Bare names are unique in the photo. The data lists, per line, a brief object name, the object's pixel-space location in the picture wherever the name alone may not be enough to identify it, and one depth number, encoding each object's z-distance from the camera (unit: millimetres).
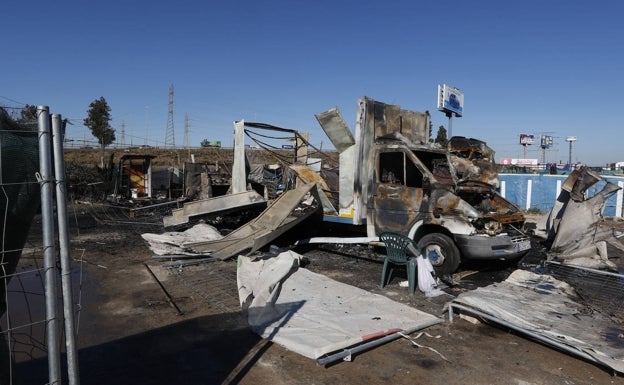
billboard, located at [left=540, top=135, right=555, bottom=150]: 59781
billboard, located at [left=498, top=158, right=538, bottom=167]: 58322
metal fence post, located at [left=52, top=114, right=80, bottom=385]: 2154
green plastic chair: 6547
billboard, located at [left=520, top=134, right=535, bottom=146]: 62719
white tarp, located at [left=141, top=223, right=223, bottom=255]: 8695
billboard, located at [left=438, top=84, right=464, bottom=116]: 16859
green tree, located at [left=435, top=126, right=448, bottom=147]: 42250
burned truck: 7226
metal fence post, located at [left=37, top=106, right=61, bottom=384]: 2119
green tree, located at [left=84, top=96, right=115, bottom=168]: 36156
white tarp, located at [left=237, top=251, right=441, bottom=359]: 4516
